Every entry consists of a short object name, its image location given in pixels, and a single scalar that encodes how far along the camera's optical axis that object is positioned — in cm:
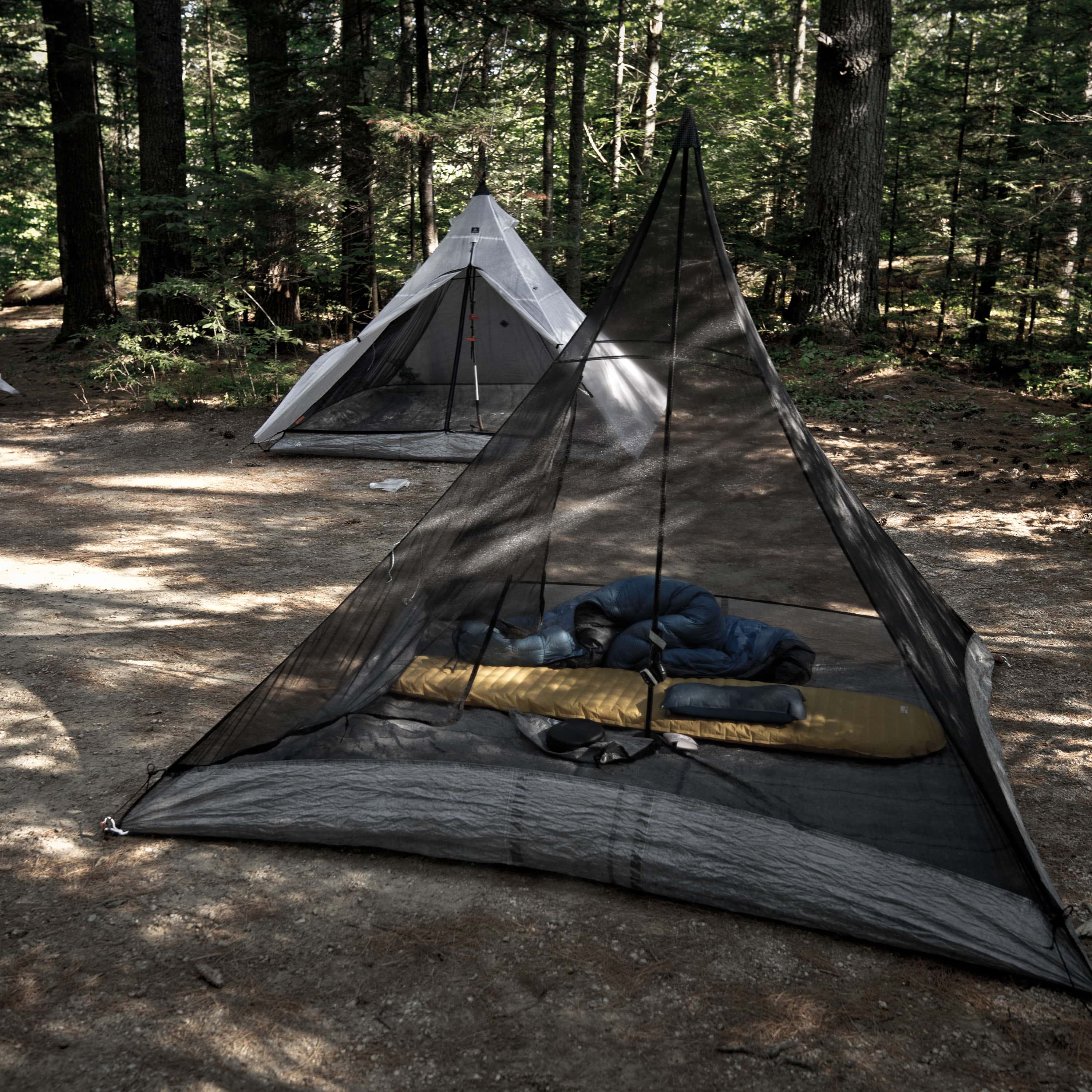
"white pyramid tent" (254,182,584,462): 868
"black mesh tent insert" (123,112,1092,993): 278
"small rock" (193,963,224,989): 244
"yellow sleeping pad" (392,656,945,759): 309
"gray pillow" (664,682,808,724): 321
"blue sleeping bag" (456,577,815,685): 349
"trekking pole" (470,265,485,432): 905
